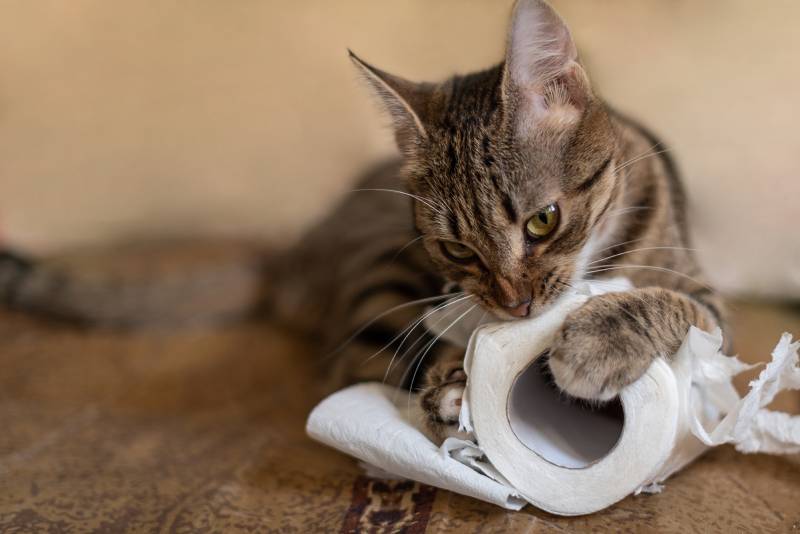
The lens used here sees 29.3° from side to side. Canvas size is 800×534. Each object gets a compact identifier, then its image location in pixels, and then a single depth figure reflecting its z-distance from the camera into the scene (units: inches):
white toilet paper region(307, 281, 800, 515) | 22.7
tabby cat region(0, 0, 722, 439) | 23.4
